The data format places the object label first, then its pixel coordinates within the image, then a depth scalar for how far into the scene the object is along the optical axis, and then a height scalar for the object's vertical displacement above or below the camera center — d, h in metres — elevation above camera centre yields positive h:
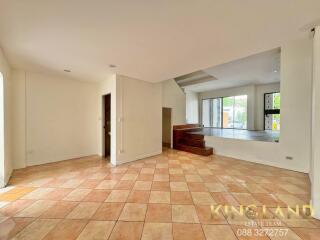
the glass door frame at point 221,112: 10.98 +0.43
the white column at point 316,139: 1.98 -0.29
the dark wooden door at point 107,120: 5.30 -0.08
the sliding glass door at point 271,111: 8.72 +0.44
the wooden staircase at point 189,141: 5.50 -1.02
